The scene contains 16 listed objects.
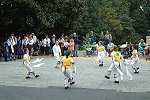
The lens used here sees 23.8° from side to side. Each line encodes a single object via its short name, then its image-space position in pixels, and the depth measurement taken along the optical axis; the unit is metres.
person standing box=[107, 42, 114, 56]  31.81
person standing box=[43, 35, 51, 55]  32.25
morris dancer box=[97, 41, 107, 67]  25.56
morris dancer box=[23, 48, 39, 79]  19.67
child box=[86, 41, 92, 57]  31.83
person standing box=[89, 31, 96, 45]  33.14
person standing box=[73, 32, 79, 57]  31.56
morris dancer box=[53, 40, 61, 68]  24.28
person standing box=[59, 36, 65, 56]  31.53
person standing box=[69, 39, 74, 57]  30.59
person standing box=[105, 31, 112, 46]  33.77
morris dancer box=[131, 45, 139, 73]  22.05
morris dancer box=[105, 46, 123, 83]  18.58
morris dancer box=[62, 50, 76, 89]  17.03
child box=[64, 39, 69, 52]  31.45
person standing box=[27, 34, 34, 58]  29.58
